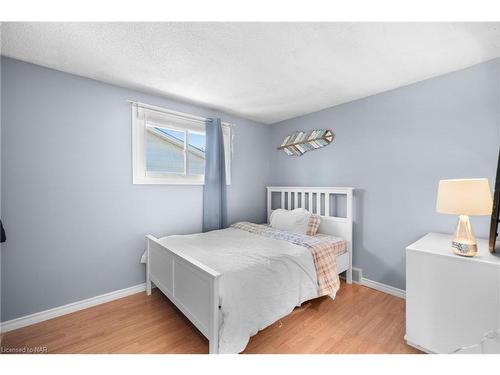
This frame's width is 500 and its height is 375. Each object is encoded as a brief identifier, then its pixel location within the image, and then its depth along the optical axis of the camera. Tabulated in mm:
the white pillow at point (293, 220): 2742
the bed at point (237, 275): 1380
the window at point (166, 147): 2471
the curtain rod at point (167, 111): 2436
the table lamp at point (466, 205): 1438
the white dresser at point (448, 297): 1333
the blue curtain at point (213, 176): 2959
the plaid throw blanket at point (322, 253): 2098
